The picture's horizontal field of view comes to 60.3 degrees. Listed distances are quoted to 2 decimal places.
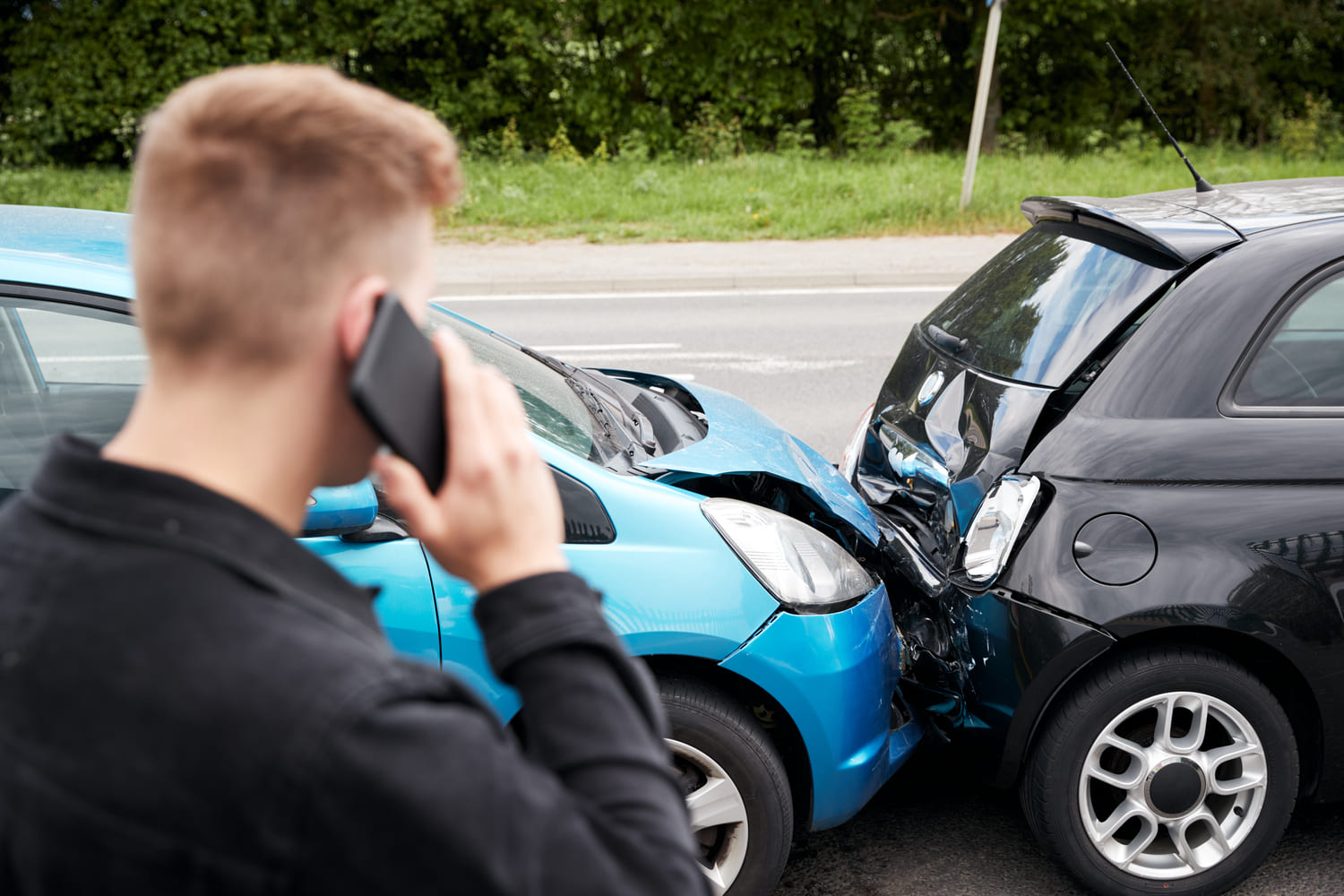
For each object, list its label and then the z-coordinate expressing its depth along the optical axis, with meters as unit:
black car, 2.70
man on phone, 0.80
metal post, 13.24
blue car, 2.43
